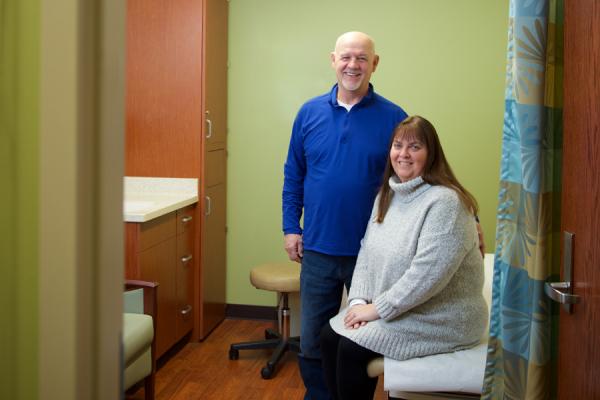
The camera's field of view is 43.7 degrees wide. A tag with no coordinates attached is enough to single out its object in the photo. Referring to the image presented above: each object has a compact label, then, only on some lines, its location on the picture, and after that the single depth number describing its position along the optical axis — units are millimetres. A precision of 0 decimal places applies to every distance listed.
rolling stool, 3945
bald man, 2861
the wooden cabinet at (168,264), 3510
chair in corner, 2855
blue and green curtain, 1604
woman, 2447
